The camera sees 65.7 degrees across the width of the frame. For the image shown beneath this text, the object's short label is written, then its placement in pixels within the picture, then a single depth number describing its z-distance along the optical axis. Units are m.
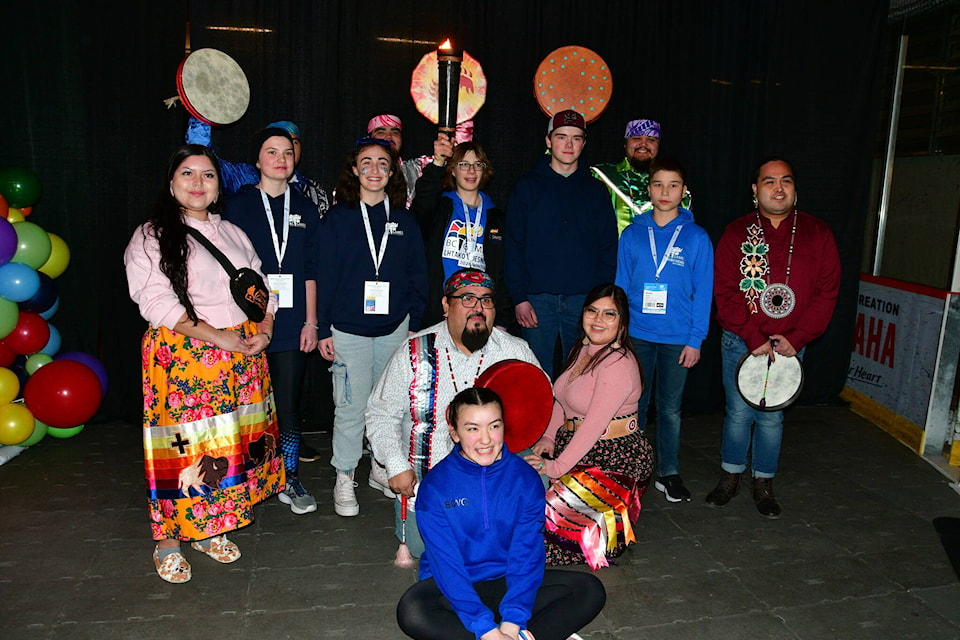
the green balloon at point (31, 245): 4.08
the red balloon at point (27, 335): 4.16
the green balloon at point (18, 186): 4.21
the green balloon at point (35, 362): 4.27
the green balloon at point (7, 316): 3.95
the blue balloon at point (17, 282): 3.94
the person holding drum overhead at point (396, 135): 4.09
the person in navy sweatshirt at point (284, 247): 3.30
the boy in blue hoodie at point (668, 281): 3.63
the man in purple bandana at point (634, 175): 4.29
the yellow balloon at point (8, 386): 4.05
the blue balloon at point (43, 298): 4.20
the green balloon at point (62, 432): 4.44
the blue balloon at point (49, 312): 4.36
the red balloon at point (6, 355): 4.13
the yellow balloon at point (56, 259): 4.32
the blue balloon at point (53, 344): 4.38
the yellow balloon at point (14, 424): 4.01
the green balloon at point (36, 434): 4.20
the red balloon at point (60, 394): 4.09
